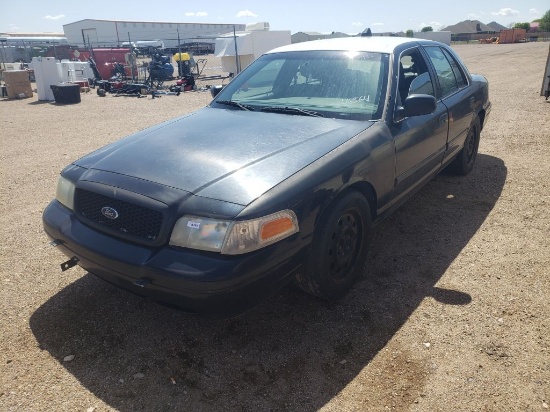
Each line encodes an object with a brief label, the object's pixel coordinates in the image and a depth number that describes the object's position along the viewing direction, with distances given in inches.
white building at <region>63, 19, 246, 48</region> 2610.7
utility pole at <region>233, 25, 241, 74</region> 733.5
